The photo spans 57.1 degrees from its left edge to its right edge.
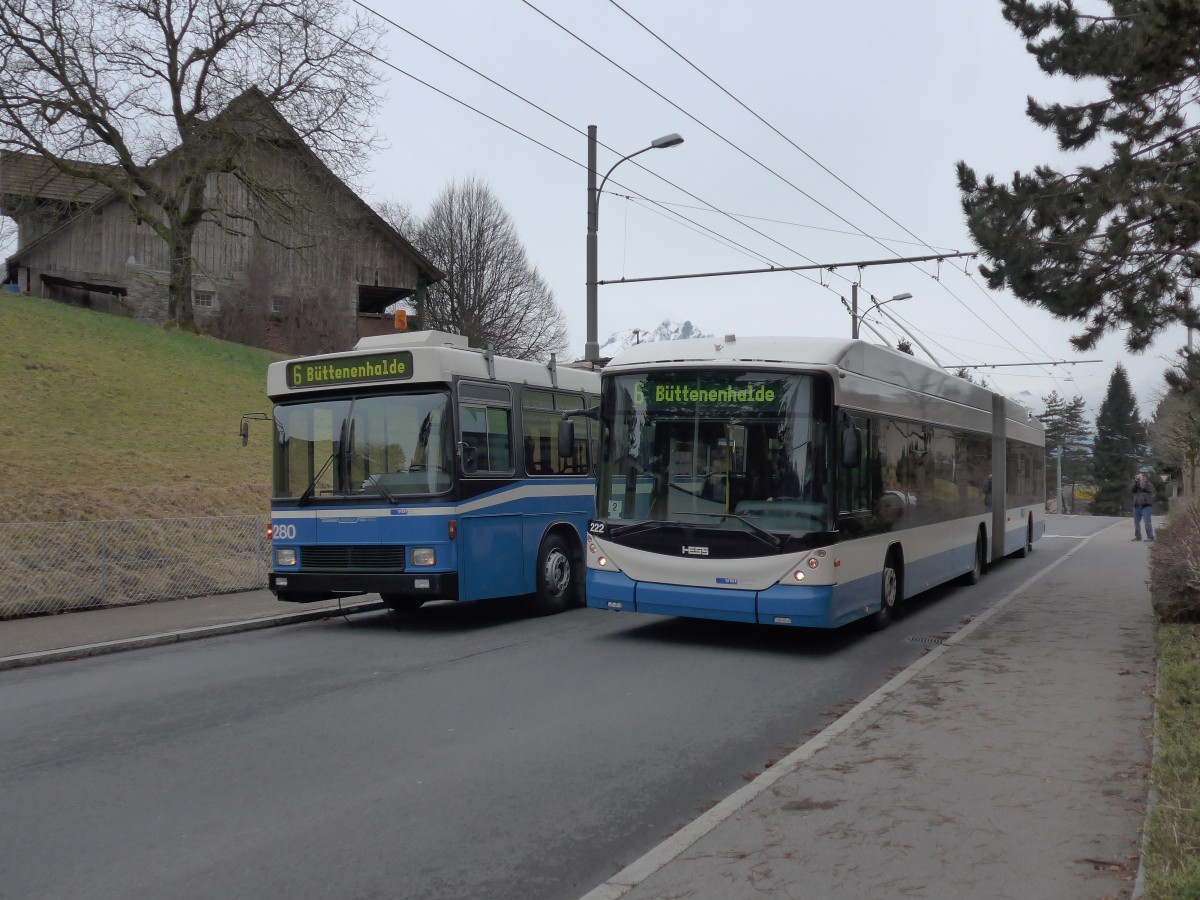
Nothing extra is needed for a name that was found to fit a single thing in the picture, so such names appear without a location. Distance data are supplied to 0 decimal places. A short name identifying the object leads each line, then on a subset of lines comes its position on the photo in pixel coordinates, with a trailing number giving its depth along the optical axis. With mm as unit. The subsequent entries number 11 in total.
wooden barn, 39688
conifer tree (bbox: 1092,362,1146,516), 98750
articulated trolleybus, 9914
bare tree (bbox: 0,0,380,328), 29625
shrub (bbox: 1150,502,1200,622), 10057
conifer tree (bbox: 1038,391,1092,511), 121312
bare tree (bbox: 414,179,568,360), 50000
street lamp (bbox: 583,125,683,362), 20125
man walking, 27953
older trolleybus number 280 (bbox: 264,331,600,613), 11406
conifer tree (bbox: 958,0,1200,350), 11016
